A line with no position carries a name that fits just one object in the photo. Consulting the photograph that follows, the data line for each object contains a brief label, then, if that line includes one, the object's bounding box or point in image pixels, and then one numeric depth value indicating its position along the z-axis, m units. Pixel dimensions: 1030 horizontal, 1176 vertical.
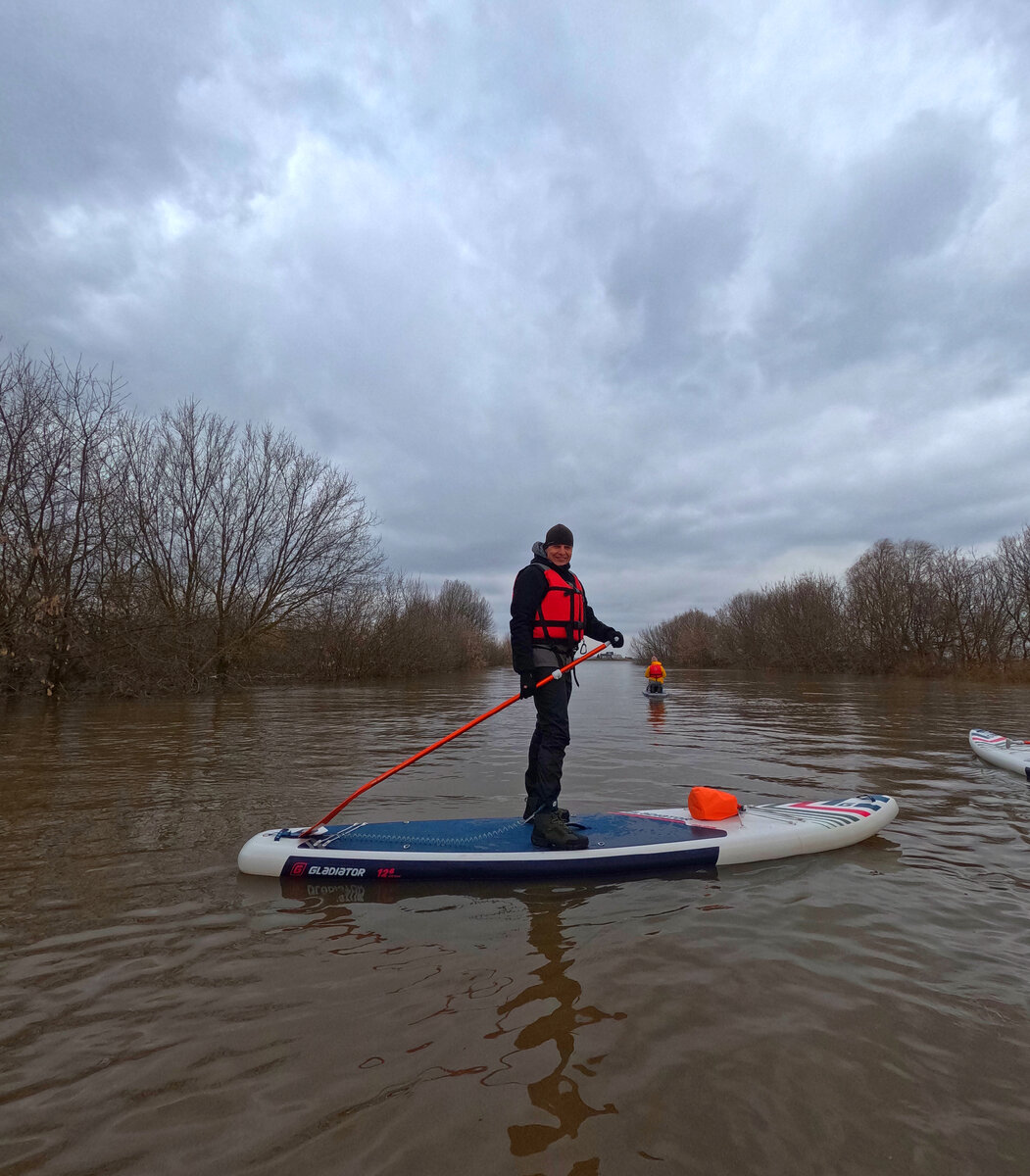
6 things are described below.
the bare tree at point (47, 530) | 15.94
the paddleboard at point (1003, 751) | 7.35
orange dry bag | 4.86
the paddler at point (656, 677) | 20.19
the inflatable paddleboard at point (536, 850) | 4.16
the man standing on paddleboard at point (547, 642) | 4.89
